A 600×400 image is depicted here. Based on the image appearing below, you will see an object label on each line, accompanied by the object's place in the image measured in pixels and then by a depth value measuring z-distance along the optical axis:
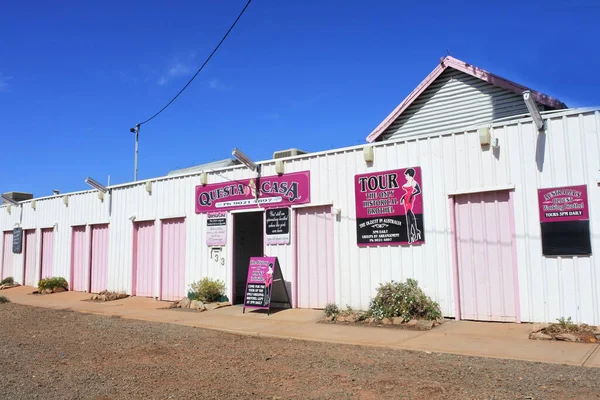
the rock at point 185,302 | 13.75
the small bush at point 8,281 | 21.80
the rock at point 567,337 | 7.87
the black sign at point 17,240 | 21.89
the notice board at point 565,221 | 8.96
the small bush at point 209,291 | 13.70
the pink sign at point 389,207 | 10.83
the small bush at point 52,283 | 18.72
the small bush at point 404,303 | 10.06
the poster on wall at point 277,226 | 12.82
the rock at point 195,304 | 13.32
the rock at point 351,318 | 10.59
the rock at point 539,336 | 8.09
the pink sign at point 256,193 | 12.68
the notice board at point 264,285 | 12.29
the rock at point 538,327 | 8.45
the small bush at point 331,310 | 11.11
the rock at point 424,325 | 9.42
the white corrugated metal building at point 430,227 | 9.23
